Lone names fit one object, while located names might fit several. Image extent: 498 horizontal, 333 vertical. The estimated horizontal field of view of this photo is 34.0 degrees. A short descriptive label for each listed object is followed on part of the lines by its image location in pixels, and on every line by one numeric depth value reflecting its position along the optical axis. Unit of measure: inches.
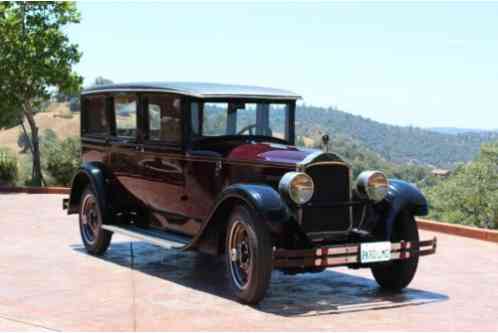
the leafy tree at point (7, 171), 866.1
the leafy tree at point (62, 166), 863.7
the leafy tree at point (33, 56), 826.2
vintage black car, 279.7
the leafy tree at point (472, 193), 1019.3
